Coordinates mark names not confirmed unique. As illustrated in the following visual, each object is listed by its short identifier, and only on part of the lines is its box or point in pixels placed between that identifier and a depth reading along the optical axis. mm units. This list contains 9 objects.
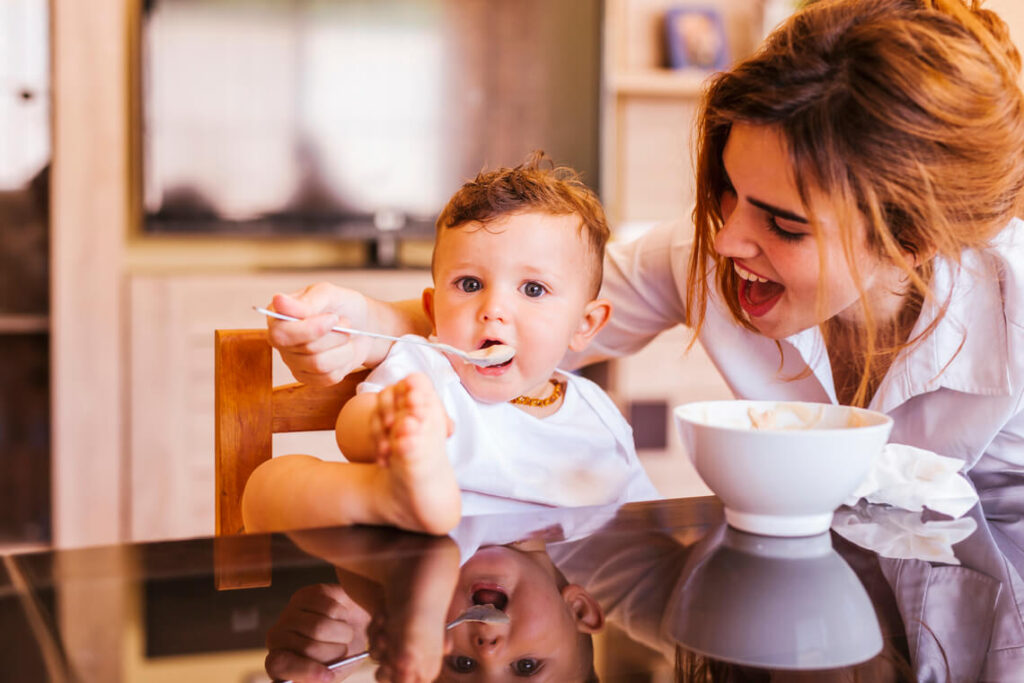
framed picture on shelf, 3068
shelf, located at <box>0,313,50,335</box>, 2420
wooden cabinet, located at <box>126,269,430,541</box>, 2455
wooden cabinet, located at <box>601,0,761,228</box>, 3117
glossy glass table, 501
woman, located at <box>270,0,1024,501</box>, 847
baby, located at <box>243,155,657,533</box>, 947
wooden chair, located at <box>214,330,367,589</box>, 906
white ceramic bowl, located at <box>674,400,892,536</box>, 672
